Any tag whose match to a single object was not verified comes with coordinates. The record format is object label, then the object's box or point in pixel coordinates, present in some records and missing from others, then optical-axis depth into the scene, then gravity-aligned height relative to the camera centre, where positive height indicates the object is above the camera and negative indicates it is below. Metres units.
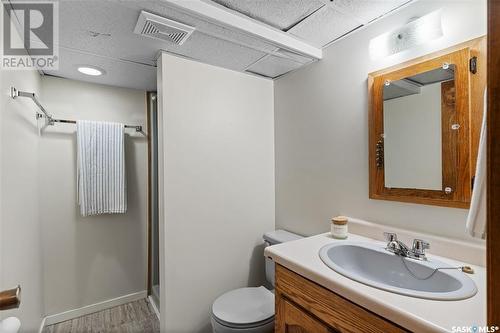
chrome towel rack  1.20 +0.39
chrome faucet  1.06 -0.40
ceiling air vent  1.20 +0.77
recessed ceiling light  1.79 +0.77
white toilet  1.37 -0.93
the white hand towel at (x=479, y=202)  0.61 -0.11
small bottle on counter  1.37 -0.38
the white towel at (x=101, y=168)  1.98 -0.01
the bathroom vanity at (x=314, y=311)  0.77 -0.57
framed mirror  1.02 +0.18
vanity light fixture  1.11 +0.66
